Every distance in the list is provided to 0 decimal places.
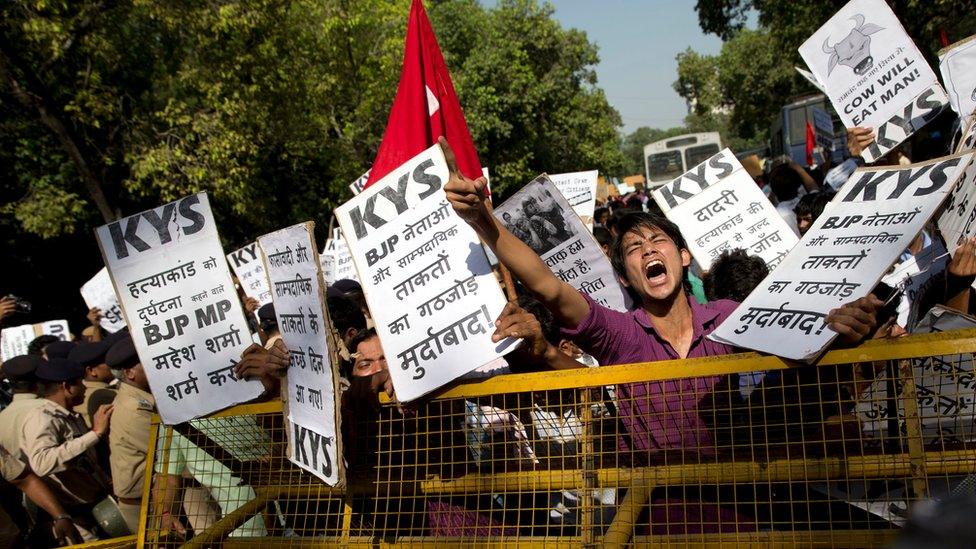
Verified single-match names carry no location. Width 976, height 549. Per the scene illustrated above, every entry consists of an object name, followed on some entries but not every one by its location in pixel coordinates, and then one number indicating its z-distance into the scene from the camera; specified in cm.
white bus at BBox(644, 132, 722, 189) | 3538
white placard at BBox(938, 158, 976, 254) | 357
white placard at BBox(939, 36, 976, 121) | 427
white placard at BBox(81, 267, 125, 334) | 874
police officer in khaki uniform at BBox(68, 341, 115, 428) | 622
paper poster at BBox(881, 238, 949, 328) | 389
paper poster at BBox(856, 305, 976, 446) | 257
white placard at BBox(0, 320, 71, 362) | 909
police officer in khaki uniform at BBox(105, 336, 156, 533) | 469
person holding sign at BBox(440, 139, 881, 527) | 285
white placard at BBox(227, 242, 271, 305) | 814
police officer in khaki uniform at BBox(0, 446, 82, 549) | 443
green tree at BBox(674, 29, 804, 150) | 4344
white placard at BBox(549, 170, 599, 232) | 798
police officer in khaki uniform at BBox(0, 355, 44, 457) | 501
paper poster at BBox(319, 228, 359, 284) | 848
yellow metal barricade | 263
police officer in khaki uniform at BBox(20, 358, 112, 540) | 480
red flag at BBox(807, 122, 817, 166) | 1447
